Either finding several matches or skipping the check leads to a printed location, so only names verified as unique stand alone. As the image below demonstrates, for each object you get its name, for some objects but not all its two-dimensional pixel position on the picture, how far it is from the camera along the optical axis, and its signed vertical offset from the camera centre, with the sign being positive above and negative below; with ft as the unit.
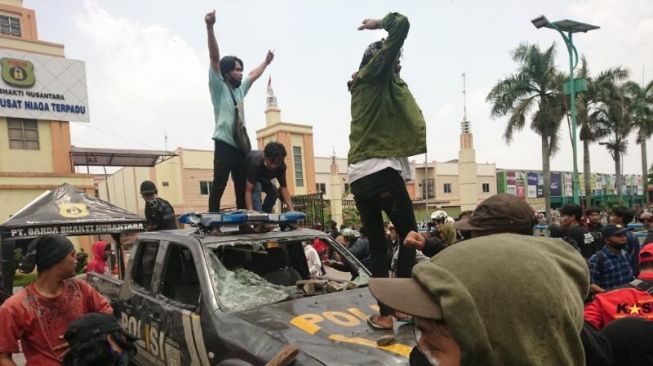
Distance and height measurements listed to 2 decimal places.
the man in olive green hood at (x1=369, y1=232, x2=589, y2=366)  2.72 -0.93
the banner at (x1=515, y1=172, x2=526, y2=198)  142.51 -7.58
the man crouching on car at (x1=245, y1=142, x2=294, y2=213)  14.44 +0.11
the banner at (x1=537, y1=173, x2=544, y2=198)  147.43 -9.35
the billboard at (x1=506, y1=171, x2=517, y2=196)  139.23 -7.15
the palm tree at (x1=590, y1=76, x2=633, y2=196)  89.92 +9.21
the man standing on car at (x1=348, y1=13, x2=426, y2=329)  8.54 +0.55
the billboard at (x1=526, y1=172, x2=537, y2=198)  145.79 -8.65
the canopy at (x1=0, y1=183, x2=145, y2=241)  20.24 -1.67
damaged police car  7.40 -2.85
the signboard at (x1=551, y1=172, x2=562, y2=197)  152.35 -9.29
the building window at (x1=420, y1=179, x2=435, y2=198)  128.06 -6.66
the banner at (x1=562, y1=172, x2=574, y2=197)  153.58 -9.64
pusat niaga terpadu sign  52.60 +12.43
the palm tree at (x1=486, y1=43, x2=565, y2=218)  77.61 +11.56
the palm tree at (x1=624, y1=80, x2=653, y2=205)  100.48 +11.14
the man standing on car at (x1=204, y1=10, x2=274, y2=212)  15.19 +2.12
